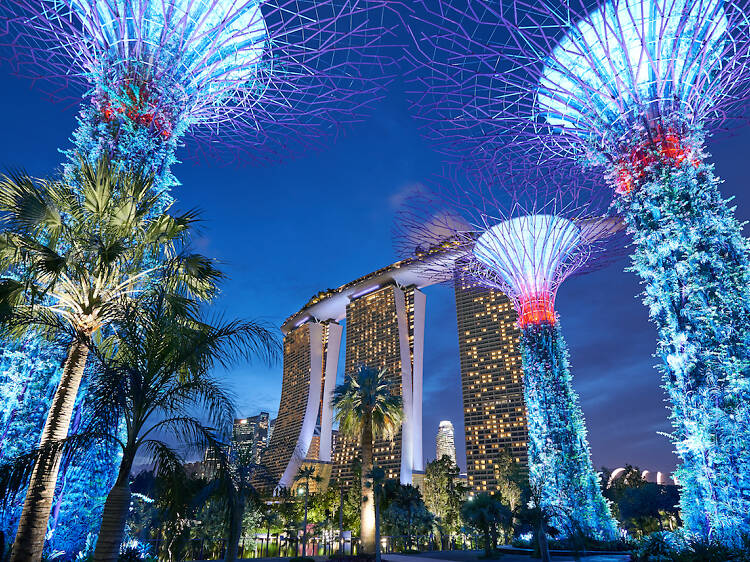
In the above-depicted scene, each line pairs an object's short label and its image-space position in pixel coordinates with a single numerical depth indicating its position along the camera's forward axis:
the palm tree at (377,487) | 21.13
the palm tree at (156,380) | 7.76
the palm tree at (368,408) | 28.16
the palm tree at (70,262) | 7.56
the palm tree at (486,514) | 24.23
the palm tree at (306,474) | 33.97
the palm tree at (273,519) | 32.31
